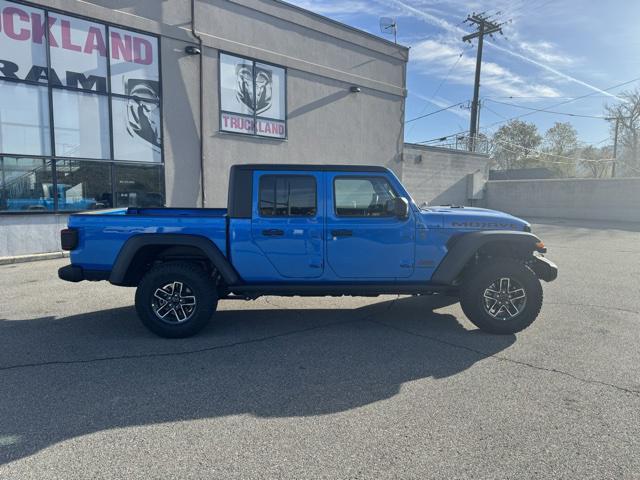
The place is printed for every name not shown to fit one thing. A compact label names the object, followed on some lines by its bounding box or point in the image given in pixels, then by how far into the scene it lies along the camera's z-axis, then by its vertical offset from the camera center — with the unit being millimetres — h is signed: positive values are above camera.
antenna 18703 +7648
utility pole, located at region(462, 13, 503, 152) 28859 +10914
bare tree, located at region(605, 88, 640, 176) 37625 +6068
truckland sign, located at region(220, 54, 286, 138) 13250 +3258
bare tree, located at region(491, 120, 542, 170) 45281 +6983
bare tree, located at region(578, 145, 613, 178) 37188 +3604
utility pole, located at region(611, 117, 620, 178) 39406 +5877
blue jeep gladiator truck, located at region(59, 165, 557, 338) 4547 -577
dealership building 10031 +2781
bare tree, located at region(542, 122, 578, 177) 45969 +6782
